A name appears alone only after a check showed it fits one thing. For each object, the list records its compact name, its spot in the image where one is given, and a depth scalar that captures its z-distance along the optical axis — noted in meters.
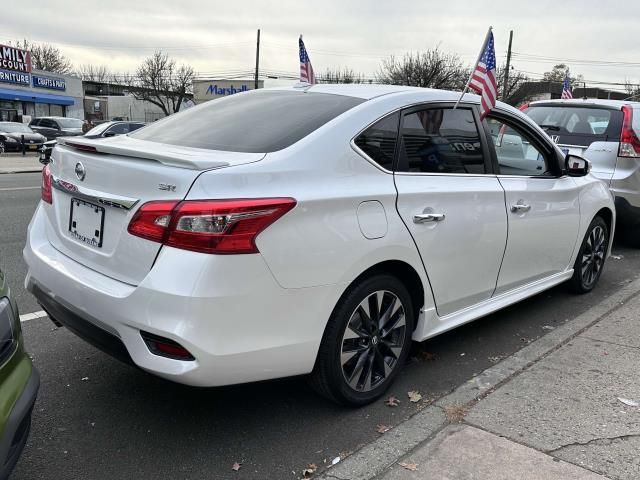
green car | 1.82
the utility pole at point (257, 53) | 40.25
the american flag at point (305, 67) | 9.69
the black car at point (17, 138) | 23.89
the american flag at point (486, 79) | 3.71
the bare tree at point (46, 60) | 65.56
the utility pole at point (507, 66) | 38.42
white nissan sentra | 2.32
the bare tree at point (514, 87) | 47.84
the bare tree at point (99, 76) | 83.62
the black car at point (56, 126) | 27.05
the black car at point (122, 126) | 21.12
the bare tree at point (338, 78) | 53.62
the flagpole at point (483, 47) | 4.17
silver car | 6.42
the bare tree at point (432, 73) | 41.72
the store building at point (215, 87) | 45.44
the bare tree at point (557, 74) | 59.84
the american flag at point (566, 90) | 14.06
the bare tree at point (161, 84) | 56.53
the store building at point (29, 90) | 37.28
